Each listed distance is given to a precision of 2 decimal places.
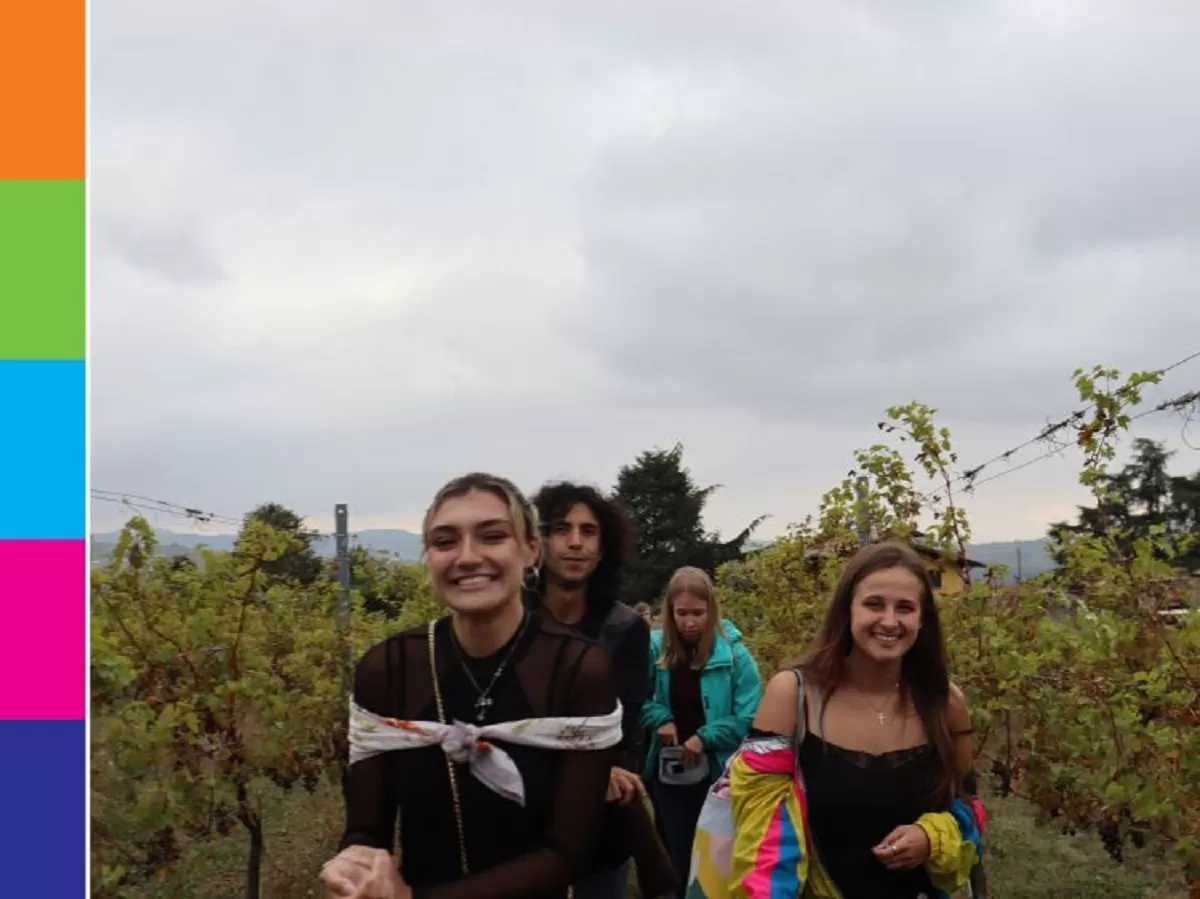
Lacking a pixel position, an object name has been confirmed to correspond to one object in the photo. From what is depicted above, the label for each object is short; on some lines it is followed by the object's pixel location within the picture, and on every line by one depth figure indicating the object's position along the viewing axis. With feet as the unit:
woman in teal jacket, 14.08
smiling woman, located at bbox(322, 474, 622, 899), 5.33
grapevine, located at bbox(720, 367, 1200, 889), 12.41
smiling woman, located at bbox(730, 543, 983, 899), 6.97
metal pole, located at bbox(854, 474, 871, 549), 17.21
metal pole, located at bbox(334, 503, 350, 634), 19.72
